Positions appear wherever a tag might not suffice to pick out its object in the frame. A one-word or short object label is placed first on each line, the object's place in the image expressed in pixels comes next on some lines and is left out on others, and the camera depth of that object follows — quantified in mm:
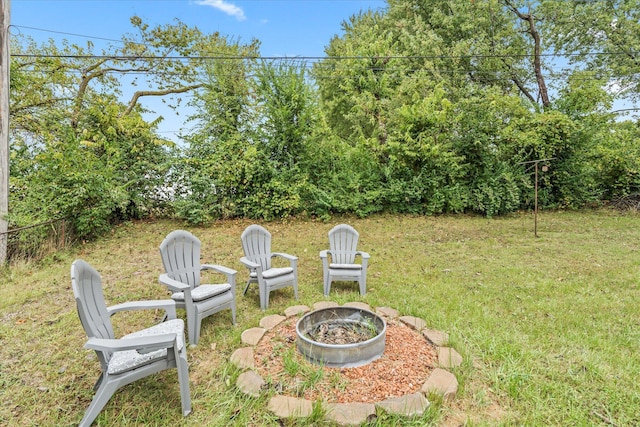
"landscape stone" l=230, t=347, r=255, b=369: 2348
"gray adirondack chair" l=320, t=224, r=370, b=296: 3922
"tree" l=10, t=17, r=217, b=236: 5707
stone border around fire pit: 1875
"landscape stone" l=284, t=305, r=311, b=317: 3179
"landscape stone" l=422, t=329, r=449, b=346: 2631
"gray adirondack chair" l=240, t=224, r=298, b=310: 3539
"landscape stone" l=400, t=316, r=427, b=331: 2874
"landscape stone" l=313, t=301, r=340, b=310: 3342
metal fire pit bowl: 2311
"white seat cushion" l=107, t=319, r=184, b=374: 1903
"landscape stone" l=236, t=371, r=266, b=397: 2088
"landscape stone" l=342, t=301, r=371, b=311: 3404
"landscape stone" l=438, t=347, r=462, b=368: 2340
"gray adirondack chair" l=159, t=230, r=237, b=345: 2766
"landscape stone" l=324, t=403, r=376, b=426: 1821
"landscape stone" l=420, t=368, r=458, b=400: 2031
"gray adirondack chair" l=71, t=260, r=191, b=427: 1836
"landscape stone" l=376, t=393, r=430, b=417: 1884
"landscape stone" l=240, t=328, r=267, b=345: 2672
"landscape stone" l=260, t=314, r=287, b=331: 2928
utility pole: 4914
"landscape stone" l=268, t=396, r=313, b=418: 1894
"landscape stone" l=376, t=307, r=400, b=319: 3129
